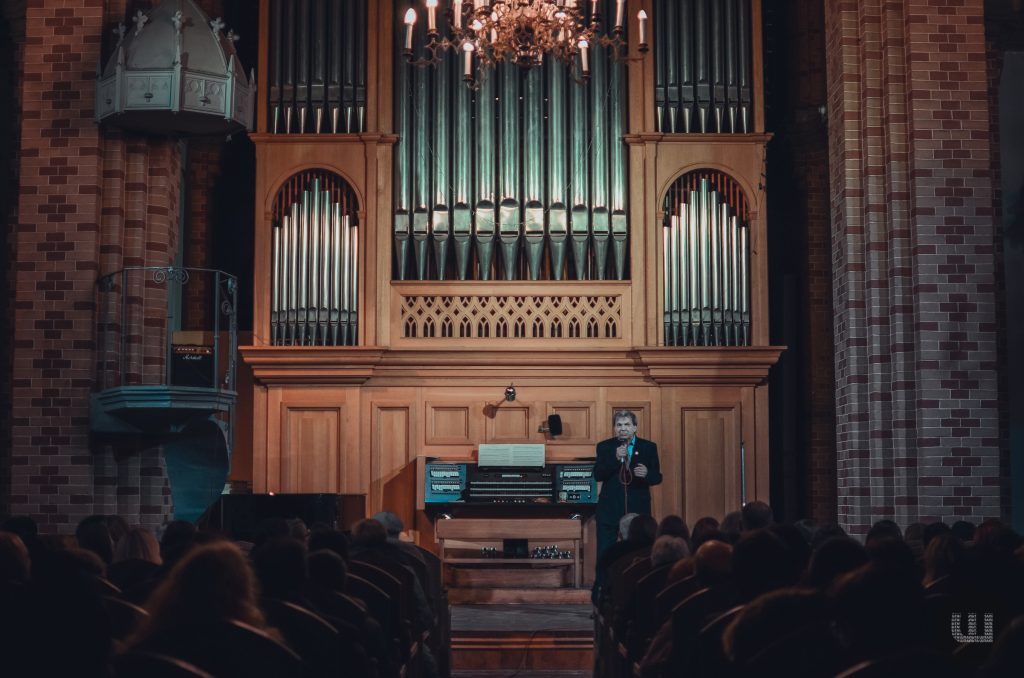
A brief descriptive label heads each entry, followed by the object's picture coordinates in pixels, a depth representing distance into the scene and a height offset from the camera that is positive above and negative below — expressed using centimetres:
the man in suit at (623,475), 1195 -55
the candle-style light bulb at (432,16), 989 +282
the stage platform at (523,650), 1042 -179
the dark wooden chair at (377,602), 618 -84
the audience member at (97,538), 741 -68
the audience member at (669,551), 734 -73
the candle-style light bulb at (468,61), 1049 +262
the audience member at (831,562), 479 -52
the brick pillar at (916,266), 1123 +118
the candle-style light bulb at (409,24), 1033 +288
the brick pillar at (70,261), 1162 +128
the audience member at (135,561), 586 -67
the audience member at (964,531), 898 -78
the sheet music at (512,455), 1451 -45
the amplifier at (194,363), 1162 +41
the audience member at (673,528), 831 -69
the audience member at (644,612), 660 -95
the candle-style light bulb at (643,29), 1059 +289
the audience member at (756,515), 883 -67
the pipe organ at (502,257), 1516 +169
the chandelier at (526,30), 1052 +288
